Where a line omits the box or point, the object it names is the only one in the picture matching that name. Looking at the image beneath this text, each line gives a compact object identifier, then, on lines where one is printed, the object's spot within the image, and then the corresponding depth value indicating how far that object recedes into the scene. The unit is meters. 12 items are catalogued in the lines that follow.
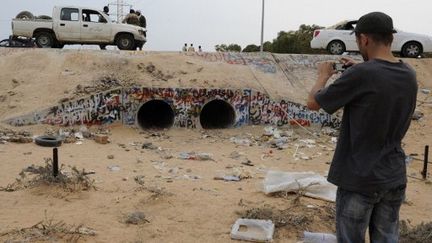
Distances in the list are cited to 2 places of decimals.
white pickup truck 16.44
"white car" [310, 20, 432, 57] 16.80
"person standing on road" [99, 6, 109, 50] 17.41
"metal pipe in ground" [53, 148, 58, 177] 6.33
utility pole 23.55
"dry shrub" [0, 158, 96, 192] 6.28
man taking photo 2.42
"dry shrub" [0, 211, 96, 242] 4.54
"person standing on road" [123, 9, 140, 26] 18.48
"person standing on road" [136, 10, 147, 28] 18.86
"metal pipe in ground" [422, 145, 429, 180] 8.32
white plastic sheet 6.35
